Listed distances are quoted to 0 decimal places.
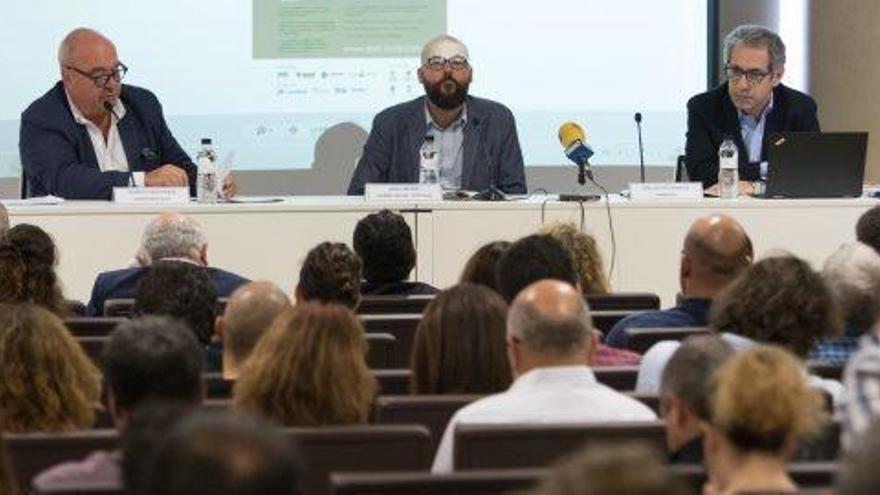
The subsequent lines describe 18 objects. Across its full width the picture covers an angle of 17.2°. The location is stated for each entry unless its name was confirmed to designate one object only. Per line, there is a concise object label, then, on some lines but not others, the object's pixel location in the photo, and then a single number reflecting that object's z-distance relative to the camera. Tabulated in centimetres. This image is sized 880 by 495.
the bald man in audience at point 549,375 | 598
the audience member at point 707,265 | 834
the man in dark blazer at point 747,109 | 1305
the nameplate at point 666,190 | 1207
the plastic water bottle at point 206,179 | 1217
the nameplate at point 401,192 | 1201
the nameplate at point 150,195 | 1183
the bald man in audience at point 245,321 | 671
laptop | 1200
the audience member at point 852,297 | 691
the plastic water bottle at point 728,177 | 1225
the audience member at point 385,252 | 974
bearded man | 1307
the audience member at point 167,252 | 976
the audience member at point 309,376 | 580
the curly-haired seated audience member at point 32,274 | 859
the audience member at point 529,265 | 821
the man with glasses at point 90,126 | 1266
